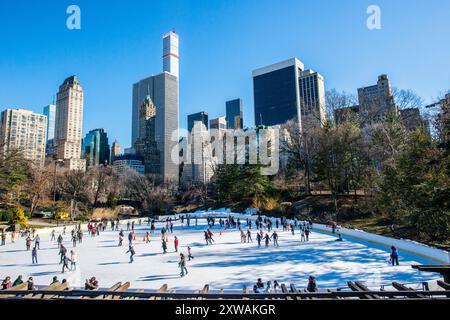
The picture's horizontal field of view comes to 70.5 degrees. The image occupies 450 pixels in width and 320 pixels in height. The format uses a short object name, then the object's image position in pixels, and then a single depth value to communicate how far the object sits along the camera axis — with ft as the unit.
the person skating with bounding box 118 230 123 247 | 86.53
